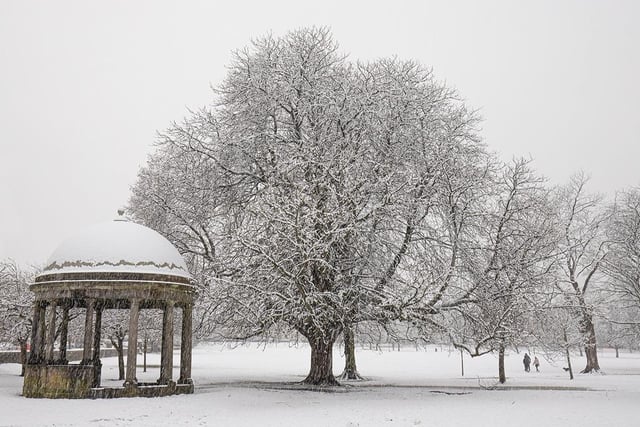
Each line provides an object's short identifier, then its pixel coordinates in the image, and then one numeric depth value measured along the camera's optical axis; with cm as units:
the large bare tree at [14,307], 2537
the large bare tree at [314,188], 1684
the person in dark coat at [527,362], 3682
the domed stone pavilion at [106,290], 1628
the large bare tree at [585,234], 3425
